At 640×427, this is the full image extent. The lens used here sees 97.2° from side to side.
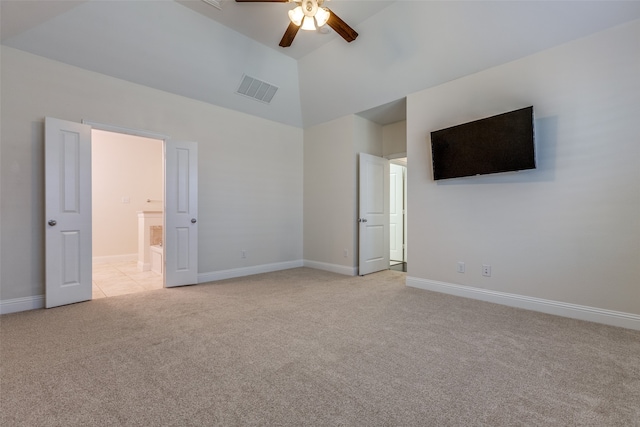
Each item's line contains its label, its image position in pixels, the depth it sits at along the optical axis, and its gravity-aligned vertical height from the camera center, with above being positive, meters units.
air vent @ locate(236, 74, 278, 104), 4.21 +1.94
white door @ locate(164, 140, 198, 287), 3.85 +0.01
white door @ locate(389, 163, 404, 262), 6.38 +0.04
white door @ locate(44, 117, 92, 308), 3.00 +0.03
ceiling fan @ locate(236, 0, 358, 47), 2.37 +1.74
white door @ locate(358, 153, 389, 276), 4.62 +0.00
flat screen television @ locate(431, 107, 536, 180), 2.85 +0.75
